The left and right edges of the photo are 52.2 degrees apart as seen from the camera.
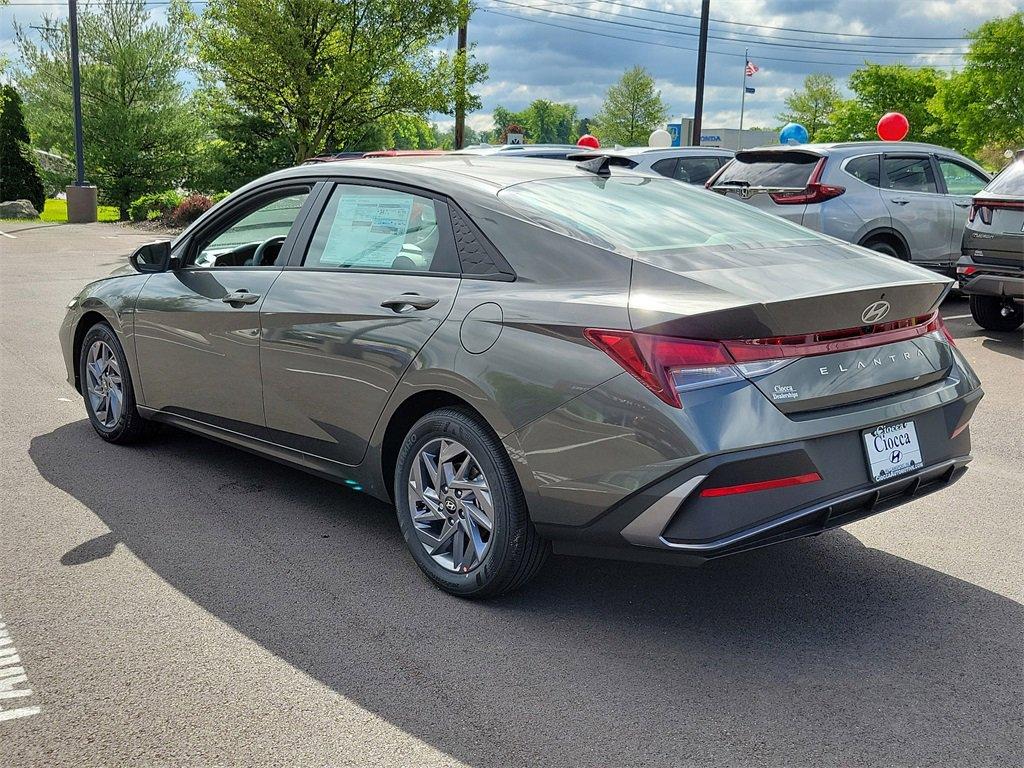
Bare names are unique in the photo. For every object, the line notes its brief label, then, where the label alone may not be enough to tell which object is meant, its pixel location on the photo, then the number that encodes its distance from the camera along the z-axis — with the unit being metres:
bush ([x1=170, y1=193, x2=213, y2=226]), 25.52
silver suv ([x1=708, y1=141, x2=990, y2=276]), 10.71
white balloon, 23.56
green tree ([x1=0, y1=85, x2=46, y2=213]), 31.86
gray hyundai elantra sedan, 3.24
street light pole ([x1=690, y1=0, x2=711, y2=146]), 23.48
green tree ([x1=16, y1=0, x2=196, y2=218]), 30.97
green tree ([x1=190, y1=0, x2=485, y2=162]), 24.38
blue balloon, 21.28
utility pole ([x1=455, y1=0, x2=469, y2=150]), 26.23
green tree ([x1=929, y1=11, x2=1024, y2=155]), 48.75
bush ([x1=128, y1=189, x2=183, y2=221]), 29.81
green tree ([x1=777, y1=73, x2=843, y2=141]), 84.00
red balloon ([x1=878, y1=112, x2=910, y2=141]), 19.33
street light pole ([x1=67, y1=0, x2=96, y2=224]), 26.47
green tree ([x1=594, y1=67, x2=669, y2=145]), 81.06
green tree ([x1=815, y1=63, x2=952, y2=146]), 63.22
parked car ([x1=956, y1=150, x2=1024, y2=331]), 9.02
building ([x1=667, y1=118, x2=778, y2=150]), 52.94
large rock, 29.09
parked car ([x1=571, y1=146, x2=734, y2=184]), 12.84
